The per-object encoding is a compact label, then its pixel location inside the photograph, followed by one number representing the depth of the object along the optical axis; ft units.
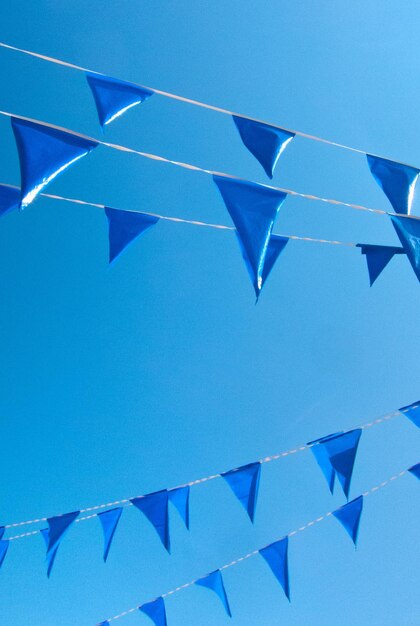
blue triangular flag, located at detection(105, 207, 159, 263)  11.66
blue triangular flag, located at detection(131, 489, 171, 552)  14.94
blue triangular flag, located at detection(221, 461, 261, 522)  14.69
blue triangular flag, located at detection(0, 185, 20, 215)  10.15
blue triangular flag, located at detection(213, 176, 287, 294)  9.59
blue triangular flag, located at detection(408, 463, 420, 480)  14.28
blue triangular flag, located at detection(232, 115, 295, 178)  10.19
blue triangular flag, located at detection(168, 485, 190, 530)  15.20
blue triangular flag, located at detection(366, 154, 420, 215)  10.65
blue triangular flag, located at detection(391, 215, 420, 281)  9.17
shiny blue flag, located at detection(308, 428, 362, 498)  14.19
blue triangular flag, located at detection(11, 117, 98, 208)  8.59
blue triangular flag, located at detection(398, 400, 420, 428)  13.65
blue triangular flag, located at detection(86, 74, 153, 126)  10.00
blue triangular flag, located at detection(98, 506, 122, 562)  15.99
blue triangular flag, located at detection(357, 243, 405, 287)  11.47
